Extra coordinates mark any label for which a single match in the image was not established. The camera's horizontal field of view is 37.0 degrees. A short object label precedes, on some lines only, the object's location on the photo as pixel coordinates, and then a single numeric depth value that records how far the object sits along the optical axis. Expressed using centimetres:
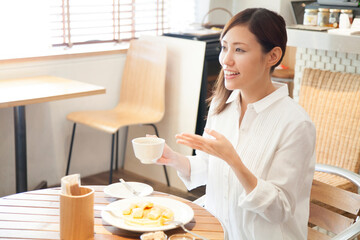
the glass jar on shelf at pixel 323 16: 340
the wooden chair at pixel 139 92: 377
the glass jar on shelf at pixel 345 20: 321
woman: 159
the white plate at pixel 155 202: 143
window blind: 395
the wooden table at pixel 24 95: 302
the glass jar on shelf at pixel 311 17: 343
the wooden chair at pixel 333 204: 179
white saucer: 166
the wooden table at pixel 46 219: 143
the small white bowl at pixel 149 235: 137
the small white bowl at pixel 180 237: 134
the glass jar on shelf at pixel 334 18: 338
